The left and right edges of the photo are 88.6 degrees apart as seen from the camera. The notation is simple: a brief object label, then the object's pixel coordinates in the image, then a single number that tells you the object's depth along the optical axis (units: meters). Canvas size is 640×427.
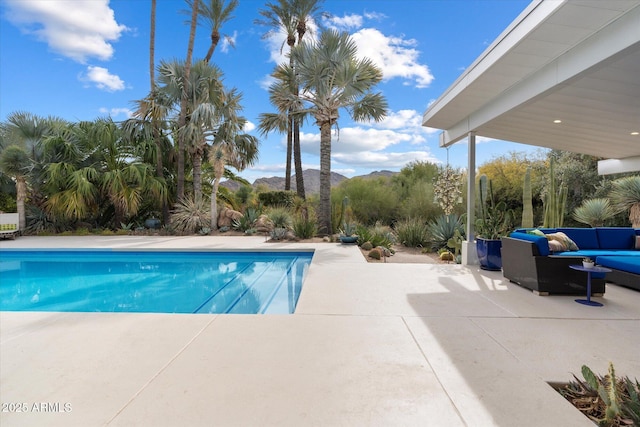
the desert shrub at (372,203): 12.49
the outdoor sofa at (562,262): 4.08
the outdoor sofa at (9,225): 9.59
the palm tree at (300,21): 14.11
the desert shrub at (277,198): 13.12
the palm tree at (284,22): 14.45
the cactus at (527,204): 6.64
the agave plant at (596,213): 8.49
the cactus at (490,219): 5.89
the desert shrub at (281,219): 10.34
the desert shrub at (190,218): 10.95
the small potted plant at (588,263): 3.70
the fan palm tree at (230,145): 10.89
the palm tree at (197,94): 11.30
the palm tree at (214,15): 13.41
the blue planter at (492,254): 5.58
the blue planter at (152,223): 11.45
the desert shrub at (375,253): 6.88
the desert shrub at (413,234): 8.66
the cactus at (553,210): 7.06
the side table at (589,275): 3.65
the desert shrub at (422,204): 10.31
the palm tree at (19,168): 10.27
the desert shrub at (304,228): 9.65
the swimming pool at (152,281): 4.34
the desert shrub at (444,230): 7.73
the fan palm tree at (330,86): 9.04
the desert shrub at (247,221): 11.04
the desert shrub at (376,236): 8.12
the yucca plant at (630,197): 8.30
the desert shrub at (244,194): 15.18
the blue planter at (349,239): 8.65
